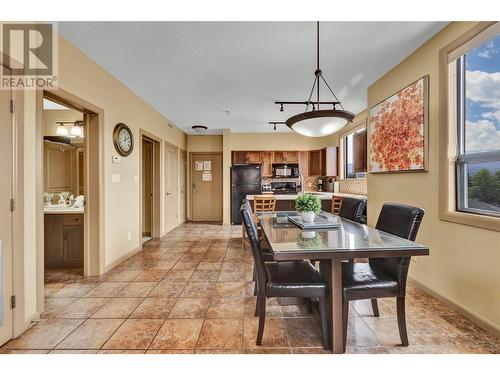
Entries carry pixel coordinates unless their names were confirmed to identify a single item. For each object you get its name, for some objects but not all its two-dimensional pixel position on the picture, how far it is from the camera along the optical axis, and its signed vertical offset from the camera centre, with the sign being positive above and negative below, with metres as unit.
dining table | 1.44 -0.38
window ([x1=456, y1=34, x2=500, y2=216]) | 1.94 +0.48
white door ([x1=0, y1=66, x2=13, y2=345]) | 1.75 -0.22
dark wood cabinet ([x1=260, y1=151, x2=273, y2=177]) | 6.70 +0.61
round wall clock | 3.36 +0.68
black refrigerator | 6.44 +0.12
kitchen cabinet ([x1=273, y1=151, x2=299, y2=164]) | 6.69 +0.78
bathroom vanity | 3.13 -0.68
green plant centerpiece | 2.25 -0.20
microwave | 6.65 +0.39
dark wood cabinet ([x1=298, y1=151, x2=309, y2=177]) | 6.69 +0.67
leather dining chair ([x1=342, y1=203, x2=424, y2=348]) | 1.65 -0.66
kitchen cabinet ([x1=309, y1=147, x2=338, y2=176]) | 5.94 +0.59
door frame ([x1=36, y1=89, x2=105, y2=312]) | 3.00 -0.08
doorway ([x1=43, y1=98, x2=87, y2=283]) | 3.13 -0.12
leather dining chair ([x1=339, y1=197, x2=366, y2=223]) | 2.71 -0.27
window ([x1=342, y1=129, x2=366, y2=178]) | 4.45 +0.66
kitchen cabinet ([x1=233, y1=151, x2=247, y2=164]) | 6.70 +0.75
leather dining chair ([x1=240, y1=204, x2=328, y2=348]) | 1.66 -0.68
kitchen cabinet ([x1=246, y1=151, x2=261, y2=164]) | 6.69 +0.75
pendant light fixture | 2.02 +0.56
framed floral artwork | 2.57 +0.65
